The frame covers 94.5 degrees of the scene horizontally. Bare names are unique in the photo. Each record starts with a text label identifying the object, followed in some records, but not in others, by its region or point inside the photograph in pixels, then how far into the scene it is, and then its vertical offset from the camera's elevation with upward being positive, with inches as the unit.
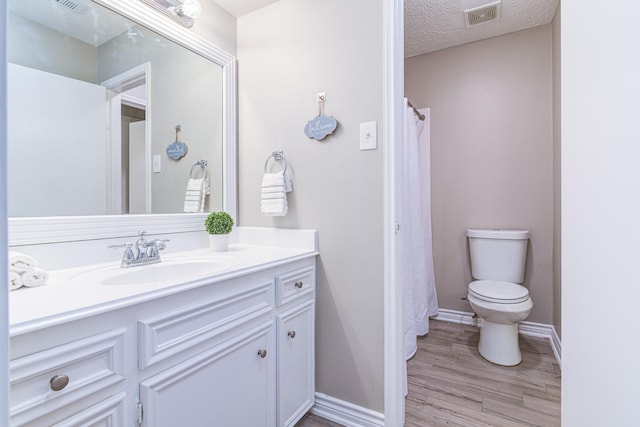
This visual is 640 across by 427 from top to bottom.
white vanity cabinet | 24.1 -15.6
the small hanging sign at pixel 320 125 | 56.4 +17.1
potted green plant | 58.9 -3.3
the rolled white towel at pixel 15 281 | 31.6 -7.1
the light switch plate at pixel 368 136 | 52.7 +13.8
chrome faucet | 45.5 -6.0
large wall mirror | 41.0 +16.3
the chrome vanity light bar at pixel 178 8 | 53.9 +37.8
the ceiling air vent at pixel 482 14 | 78.7 +54.9
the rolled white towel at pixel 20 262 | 32.2 -5.3
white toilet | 73.2 -20.6
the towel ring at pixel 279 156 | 62.6 +12.2
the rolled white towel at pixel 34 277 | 33.0 -7.2
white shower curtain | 80.1 -6.2
